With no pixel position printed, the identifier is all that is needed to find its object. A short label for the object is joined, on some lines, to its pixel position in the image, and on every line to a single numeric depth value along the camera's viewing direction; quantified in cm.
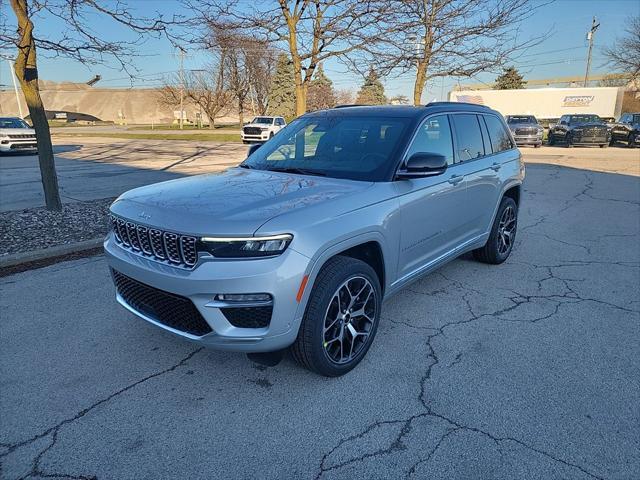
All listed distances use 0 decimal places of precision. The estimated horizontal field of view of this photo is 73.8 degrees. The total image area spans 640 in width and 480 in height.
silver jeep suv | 241
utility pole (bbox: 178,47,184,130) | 5071
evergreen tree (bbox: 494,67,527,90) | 5688
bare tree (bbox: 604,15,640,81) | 3108
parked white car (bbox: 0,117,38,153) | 1896
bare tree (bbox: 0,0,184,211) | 621
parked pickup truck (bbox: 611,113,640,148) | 2309
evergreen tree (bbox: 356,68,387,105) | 6122
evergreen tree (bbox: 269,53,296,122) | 5516
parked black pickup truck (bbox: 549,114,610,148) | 2367
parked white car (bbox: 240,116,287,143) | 2894
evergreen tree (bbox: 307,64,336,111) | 4518
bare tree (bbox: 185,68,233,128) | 5191
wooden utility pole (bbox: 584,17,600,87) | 4761
